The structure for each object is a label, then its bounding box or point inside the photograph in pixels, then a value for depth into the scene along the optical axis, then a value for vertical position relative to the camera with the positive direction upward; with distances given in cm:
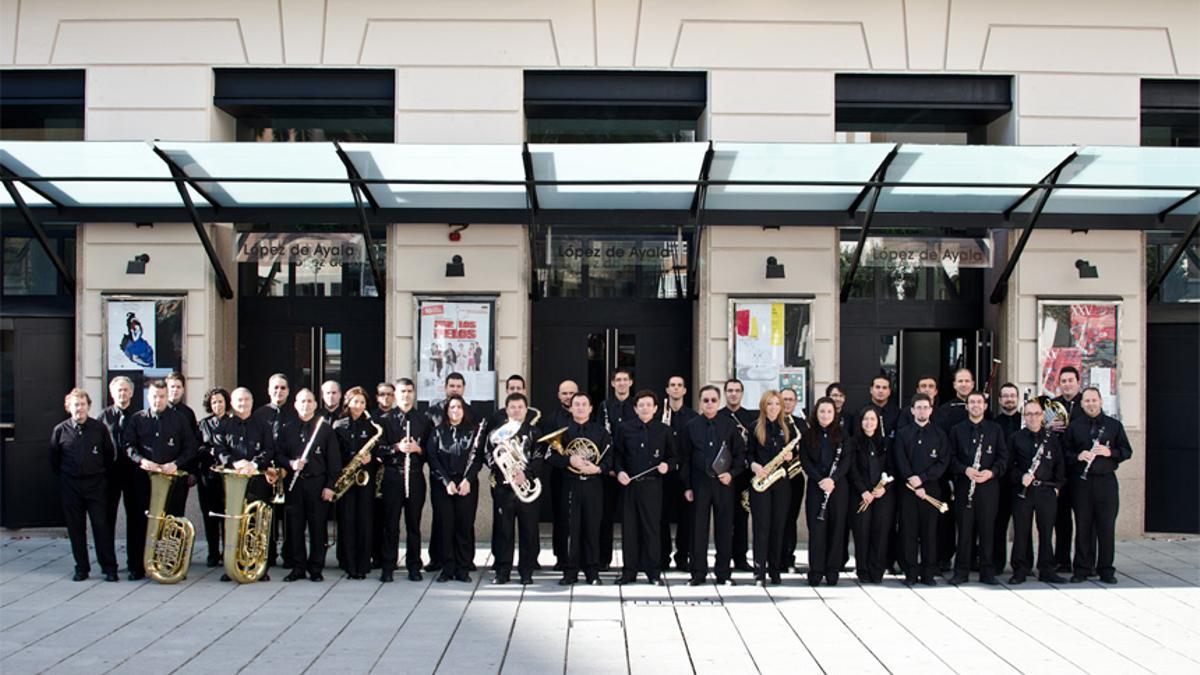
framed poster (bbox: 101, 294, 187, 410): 1253 +3
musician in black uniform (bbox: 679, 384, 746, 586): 1041 -117
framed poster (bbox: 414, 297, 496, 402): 1248 -6
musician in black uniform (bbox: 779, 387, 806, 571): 1075 -148
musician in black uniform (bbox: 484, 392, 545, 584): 1036 -148
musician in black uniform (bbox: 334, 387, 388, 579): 1048 -145
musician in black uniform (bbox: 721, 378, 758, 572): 1081 -131
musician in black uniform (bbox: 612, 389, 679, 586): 1046 -121
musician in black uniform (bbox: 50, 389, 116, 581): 1035 -122
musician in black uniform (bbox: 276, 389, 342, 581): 1038 -119
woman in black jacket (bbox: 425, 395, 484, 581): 1041 -126
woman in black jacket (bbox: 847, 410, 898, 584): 1052 -143
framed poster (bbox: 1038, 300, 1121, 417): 1261 -3
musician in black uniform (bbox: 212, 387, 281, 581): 1045 -94
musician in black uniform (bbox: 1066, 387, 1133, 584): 1055 -125
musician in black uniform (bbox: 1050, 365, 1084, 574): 1079 -142
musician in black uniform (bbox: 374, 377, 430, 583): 1045 -123
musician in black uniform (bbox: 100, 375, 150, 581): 1071 -131
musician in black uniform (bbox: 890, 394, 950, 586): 1046 -123
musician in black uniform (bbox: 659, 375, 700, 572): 1088 -147
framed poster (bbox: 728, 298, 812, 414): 1246 -4
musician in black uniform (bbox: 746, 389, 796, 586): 1048 -117
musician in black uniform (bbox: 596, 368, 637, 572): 1095 -76
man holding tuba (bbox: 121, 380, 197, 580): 1048 -88
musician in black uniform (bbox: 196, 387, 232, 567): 1084 -130
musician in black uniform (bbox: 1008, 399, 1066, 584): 1053 -131
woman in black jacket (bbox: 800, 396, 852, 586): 1037 -131
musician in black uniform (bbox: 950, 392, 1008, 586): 1046 -122
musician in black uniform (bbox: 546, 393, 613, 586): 1041 -135
